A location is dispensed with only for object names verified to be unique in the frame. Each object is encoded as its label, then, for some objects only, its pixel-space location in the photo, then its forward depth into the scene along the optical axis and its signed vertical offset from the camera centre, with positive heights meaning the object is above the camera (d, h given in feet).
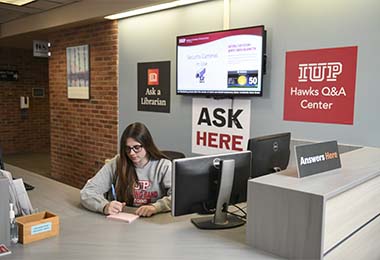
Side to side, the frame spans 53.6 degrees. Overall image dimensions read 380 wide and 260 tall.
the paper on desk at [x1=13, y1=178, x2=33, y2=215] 6.13 -1.77
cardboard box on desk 5.48 -2.02
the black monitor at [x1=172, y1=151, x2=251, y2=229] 6.03 -1.52
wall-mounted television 10.73 +1.00
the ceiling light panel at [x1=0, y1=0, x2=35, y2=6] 16.16 +3.85
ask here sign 11.66 -0.98
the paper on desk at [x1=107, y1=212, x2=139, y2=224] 6.57 -2.20
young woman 7.96 -1.75
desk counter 5.19 -2.23
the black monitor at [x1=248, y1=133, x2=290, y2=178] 6.91 -1.09
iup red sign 9.46 +0.30
